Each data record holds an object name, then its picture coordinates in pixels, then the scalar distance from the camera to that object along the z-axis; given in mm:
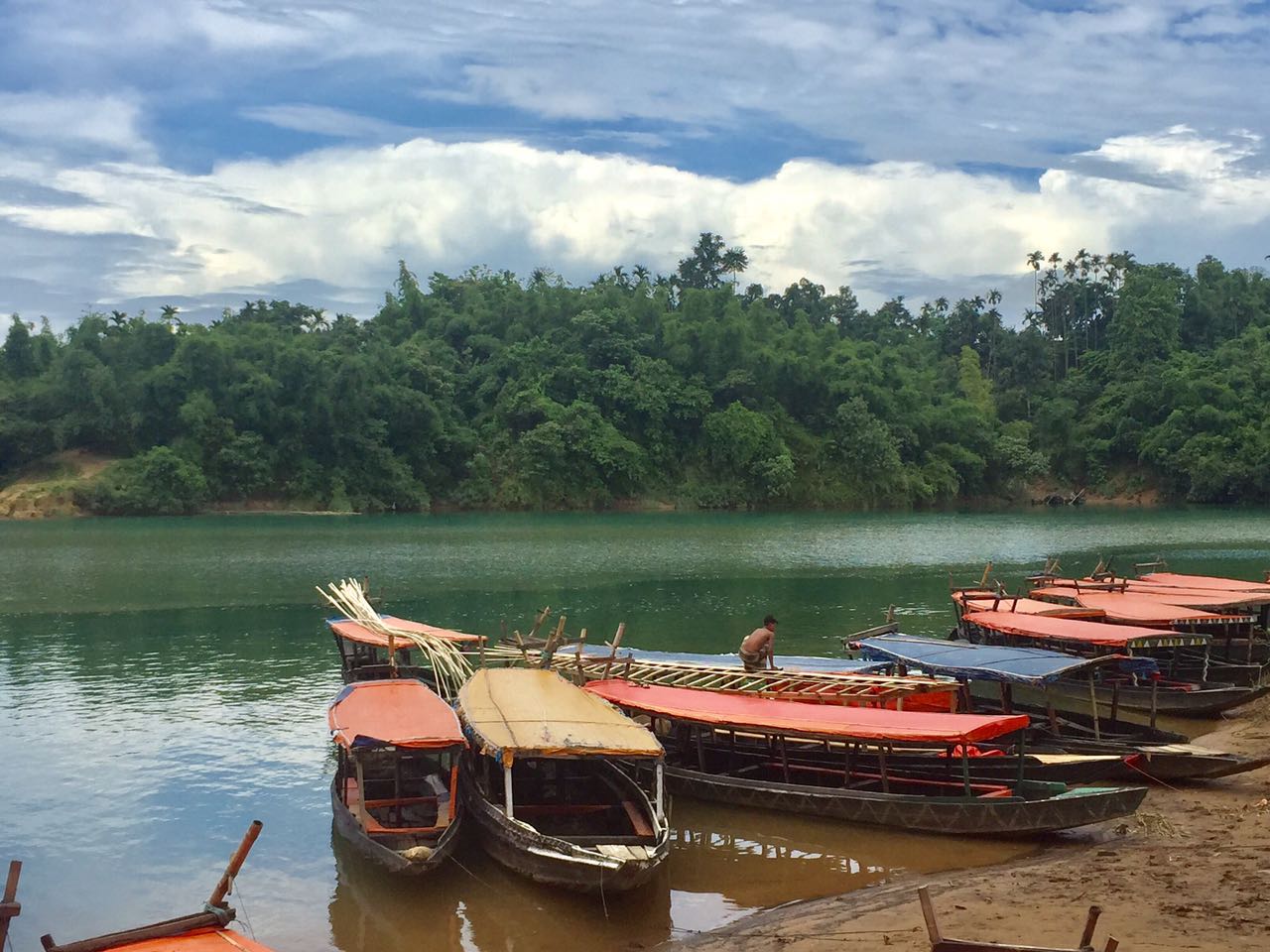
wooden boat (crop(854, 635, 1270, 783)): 14156
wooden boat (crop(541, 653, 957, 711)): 15851
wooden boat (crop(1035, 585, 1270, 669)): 21078
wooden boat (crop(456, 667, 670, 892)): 11305
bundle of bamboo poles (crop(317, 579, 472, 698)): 18109
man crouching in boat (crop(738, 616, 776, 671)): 17703
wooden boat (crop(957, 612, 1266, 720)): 18453
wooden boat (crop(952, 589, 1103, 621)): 21078
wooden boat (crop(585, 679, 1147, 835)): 12750
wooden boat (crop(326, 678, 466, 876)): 12109
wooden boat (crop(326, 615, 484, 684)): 19206
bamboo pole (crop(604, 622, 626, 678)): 16461
